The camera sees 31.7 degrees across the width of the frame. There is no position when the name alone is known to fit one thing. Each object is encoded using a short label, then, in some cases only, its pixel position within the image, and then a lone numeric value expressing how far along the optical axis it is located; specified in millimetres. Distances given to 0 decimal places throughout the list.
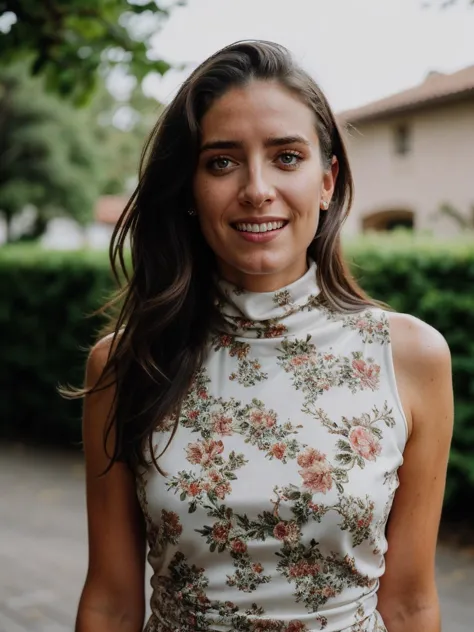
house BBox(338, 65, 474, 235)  9208
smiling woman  1793
